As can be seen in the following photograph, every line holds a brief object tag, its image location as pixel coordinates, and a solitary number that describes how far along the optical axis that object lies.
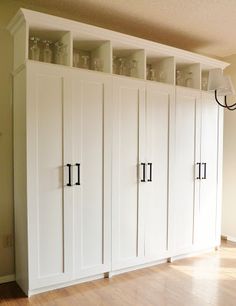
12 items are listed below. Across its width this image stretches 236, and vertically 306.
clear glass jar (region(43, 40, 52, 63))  3.00
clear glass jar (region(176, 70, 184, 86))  3.98
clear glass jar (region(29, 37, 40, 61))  2.89
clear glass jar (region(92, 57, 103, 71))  3.23
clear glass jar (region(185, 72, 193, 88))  3.97
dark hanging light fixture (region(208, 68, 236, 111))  3.18
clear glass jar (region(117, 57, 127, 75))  3.48
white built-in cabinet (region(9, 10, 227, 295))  2.76
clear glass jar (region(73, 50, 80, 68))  3.13
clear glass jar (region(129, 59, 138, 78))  3.45
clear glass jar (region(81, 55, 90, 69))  3.27
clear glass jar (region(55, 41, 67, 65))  2.97
